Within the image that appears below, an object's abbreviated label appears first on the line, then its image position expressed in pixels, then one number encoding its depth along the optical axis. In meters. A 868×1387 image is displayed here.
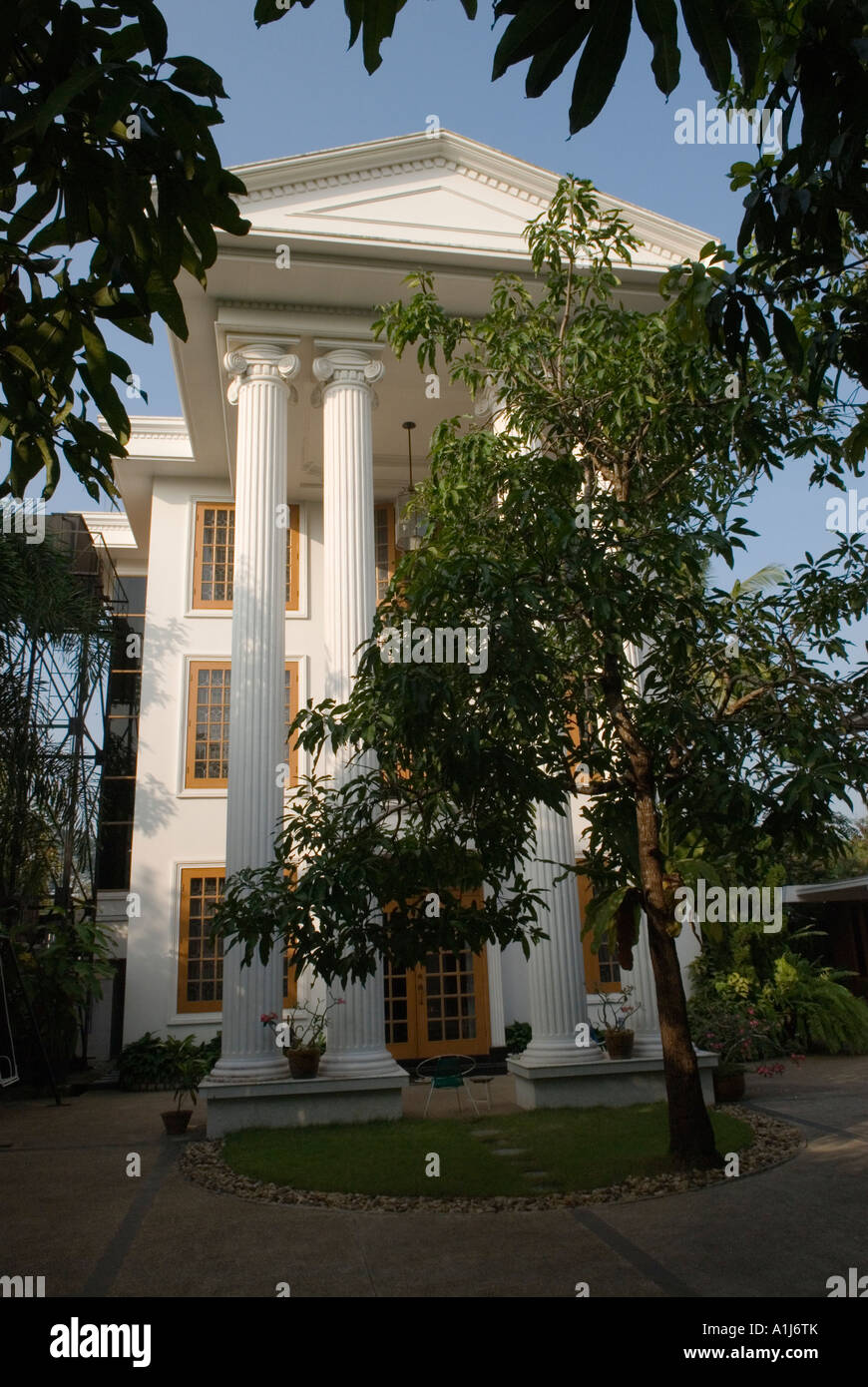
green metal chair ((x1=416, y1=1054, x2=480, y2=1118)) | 11.02
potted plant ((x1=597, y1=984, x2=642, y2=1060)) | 12.42
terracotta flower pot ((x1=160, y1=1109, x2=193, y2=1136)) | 11.07
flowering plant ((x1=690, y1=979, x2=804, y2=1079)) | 12.84
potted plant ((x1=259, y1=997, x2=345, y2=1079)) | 11.43
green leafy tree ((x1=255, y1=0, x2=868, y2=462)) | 2.01
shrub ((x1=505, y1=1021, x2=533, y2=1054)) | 16.78
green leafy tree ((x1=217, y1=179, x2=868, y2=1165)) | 6.61
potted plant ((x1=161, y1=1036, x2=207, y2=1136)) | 11.08
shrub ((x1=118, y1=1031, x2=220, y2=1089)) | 15.84
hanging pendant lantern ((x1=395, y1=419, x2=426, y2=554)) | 18.02
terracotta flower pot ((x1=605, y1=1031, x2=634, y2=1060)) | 12.41
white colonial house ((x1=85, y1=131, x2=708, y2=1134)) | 12.00
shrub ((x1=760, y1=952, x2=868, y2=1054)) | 16.12
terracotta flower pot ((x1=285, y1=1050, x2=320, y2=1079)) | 11.56
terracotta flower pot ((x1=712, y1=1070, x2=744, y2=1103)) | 12.15
